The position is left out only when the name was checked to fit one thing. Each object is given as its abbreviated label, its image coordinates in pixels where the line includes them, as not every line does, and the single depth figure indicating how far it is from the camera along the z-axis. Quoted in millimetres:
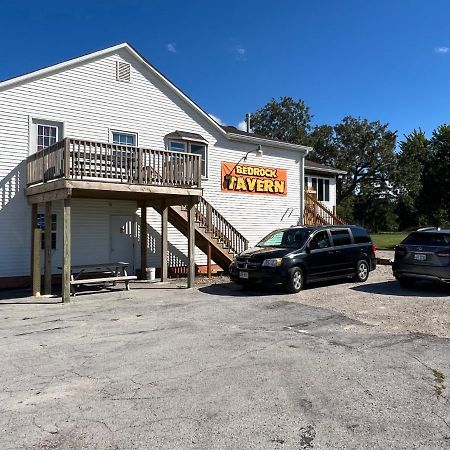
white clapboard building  12547
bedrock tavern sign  18719
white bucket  15370
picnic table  12444
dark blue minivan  12195
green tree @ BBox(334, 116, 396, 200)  52191
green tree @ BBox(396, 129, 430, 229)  47728
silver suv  11484
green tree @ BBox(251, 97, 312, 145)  57781
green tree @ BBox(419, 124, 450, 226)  35438
